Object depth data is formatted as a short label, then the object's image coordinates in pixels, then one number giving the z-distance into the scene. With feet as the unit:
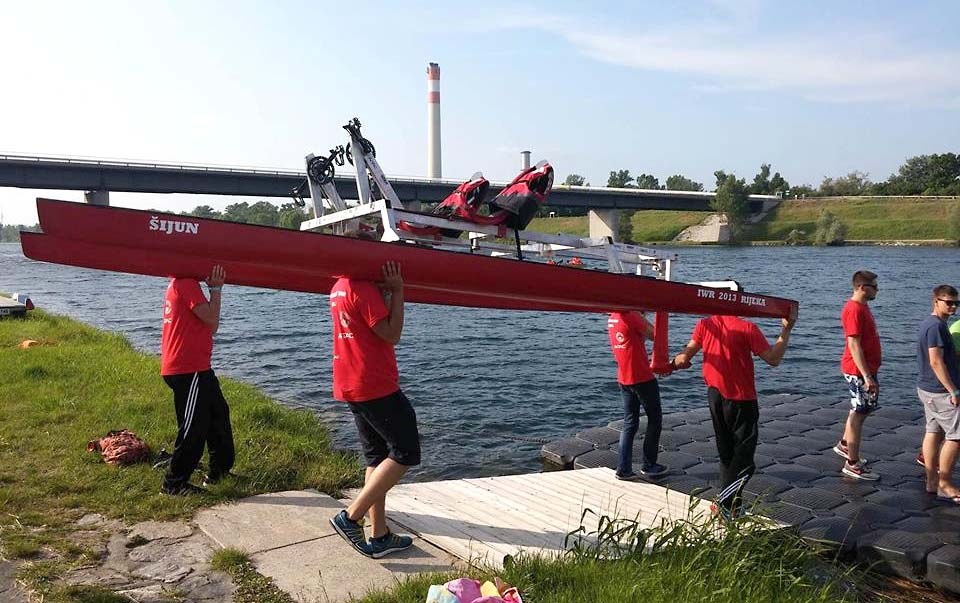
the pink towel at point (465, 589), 12.15
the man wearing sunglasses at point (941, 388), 21.61
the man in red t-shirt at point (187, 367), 18.33
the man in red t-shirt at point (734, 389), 18.69
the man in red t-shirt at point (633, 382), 22.81
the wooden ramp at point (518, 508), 16.96
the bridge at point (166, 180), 134.61
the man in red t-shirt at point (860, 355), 23.73
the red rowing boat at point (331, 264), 14.07
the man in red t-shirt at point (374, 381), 15.06
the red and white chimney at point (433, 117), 369.71
